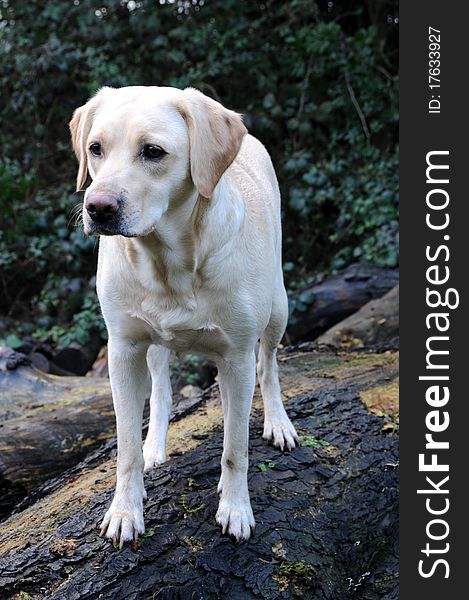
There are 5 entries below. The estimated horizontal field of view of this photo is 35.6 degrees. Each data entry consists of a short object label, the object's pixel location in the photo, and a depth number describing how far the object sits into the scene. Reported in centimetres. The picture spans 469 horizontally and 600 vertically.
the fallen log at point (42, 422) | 356
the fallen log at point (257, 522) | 243
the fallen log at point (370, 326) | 528
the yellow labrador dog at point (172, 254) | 220
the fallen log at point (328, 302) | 596
